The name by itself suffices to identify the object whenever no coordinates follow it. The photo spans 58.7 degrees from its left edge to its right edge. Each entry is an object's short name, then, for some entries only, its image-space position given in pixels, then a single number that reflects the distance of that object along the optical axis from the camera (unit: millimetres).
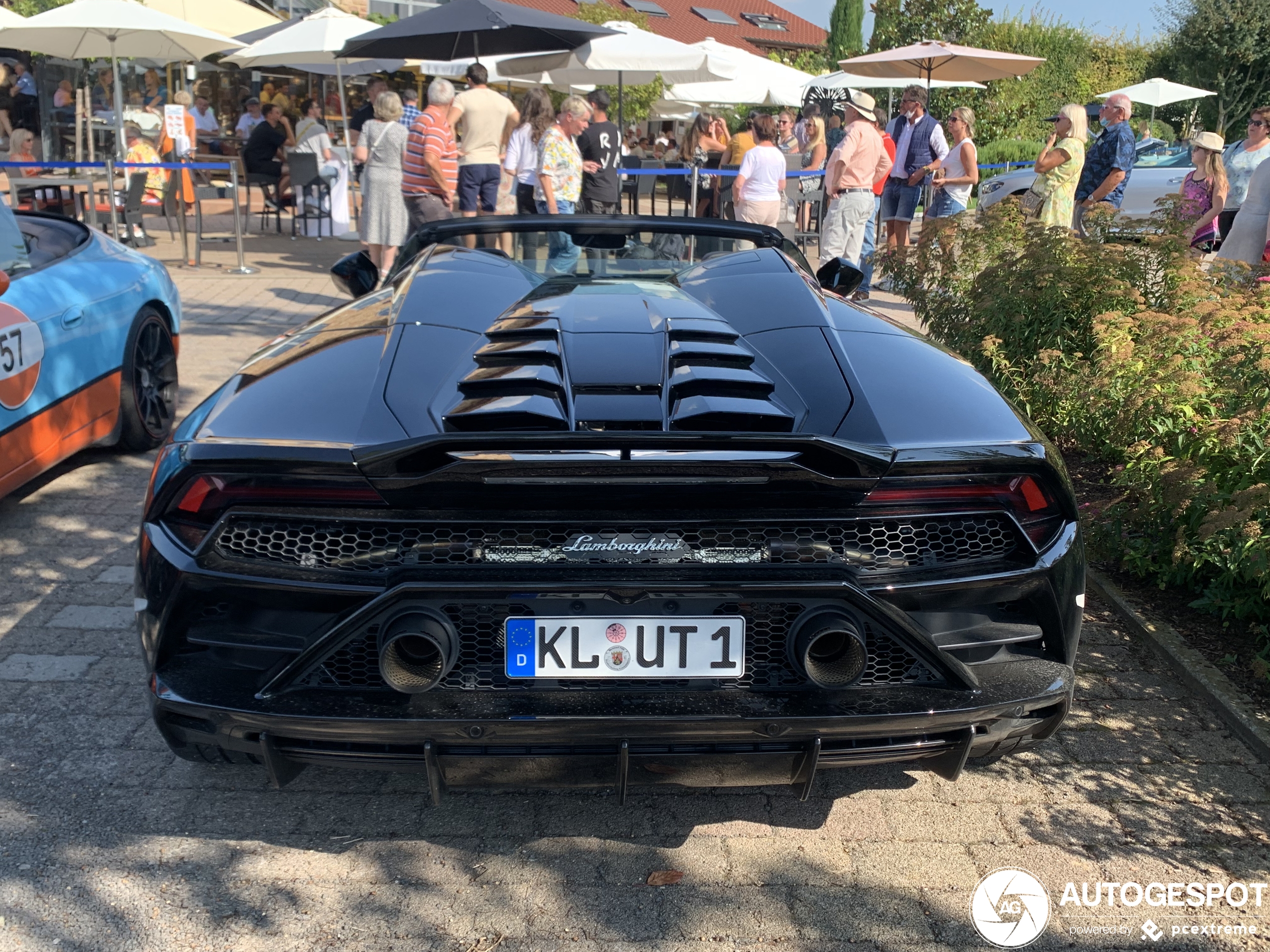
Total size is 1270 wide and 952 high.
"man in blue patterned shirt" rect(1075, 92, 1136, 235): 9977
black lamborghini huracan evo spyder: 2180
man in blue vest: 11109
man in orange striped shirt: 9023
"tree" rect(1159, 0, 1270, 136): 29688
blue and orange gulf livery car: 4336
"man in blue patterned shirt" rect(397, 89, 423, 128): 12047
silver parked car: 15812
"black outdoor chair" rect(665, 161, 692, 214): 17375
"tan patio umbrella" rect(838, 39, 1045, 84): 13664
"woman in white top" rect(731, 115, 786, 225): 10070
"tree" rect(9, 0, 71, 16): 25500
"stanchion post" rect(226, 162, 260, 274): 11516
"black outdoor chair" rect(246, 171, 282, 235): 15282
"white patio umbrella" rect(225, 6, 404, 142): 14219
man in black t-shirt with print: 10930
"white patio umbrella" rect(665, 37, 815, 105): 18000
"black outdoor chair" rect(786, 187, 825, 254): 13781
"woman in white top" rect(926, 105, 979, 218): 10875
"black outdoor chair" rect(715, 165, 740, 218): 14648
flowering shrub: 3701
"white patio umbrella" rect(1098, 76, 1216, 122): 23766
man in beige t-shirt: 9914
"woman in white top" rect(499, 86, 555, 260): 10031
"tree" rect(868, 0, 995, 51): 28484
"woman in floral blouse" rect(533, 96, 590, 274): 9344
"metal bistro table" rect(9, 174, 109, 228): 11242
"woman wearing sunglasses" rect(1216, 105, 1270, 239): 9555
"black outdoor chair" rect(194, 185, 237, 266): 12391
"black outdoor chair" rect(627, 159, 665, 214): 16562
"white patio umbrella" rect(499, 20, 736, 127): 13172
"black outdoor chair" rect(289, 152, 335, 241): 14055
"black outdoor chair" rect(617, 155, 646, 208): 16750
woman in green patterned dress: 9680
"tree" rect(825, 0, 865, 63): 55844
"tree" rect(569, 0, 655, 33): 22781
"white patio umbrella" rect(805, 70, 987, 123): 17969
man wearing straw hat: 10195
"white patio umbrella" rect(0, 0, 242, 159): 12211
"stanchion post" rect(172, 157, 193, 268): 12352
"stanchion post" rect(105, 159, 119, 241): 11125
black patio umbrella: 10062
